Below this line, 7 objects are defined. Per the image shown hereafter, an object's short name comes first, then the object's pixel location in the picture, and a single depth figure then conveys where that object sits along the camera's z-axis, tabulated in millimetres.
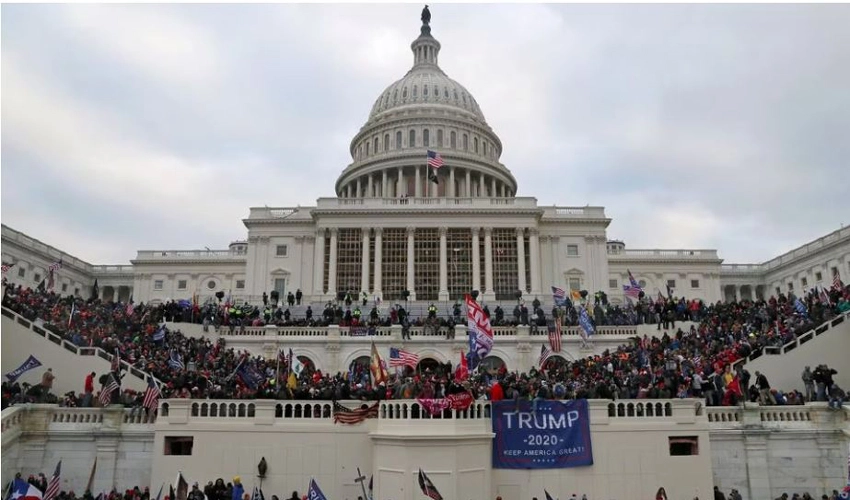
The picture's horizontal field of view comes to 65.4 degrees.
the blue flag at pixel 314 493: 17250
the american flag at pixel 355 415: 21609
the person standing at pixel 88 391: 24016
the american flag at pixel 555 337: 36844
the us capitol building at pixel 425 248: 65312
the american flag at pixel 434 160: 65500
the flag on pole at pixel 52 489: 18516
